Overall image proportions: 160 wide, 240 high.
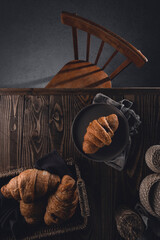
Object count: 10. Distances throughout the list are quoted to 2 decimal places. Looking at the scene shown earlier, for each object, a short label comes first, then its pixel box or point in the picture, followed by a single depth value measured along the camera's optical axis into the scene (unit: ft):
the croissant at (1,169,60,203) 1.91
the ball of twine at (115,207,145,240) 1.97
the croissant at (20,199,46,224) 2.02
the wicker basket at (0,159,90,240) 1.86
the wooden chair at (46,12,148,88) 3.22
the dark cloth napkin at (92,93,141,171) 2.35
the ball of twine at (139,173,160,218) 1.88
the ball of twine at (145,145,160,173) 1.99
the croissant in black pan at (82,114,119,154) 1.98
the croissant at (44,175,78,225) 1.90
